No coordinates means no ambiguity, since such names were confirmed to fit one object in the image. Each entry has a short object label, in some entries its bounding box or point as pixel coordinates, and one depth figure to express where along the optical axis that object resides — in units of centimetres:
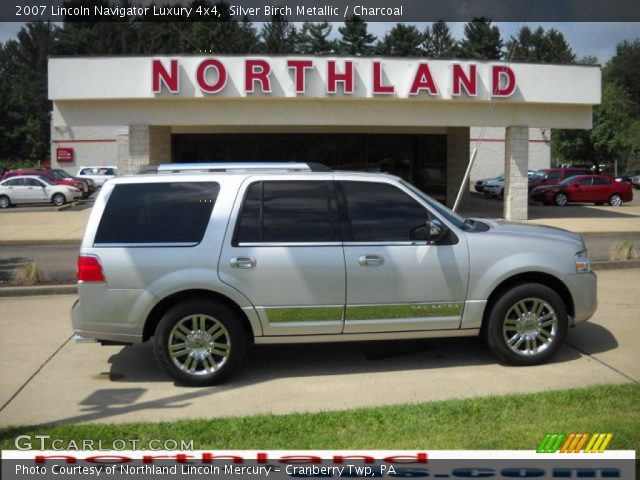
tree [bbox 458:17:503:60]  6532
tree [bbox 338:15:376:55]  6291
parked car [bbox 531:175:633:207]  3297
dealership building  2220
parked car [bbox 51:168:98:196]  3919
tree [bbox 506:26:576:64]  8150
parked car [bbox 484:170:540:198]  3997
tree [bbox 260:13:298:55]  7125
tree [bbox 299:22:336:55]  6775
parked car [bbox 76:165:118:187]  4431
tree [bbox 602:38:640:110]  7525
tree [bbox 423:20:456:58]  7475
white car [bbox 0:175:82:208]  3312
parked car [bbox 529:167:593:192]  3675
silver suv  671
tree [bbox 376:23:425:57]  6831
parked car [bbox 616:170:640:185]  4971
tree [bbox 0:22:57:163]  7925
